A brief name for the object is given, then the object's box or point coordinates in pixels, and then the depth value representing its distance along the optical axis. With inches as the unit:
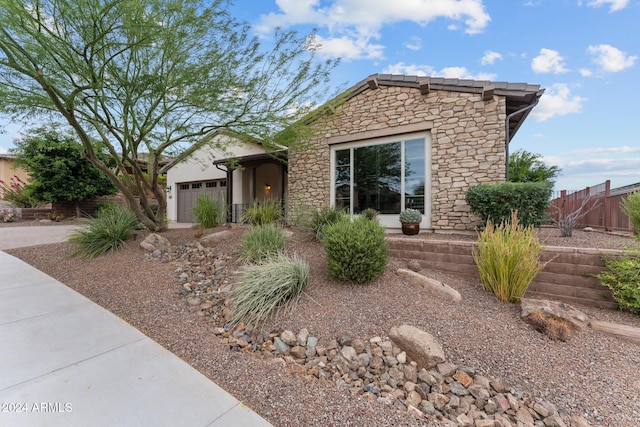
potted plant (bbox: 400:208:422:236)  244.8
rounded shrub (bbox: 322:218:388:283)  146.6
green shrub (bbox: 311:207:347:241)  223.9
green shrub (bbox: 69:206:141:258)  212.7
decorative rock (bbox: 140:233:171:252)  218.7
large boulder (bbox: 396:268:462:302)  140.3
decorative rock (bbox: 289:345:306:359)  107.6
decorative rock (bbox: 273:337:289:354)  110.0
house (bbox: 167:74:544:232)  239.9
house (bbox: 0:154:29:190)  728.2
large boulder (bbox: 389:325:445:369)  102.6
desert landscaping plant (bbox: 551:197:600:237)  206.5
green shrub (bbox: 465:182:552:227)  202.5
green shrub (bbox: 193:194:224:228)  313.3
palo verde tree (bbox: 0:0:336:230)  162.7
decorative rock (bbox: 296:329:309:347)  113.3
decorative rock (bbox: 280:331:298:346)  114.2
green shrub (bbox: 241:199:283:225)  281.3
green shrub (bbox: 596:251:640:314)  126.0
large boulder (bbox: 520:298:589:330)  118.8
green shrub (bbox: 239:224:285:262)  185.8
